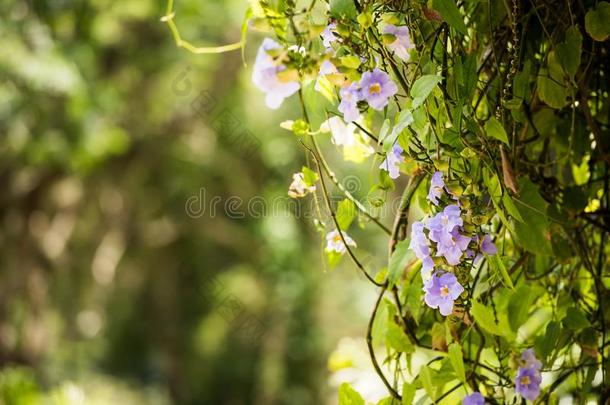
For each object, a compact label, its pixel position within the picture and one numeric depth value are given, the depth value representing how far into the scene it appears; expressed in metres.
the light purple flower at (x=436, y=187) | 2.85
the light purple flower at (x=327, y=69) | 2.87
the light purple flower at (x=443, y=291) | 2.83
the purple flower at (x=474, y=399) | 2.97
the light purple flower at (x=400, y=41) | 2.92
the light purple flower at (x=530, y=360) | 3.04
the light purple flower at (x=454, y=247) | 2.81
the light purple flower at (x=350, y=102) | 2.86
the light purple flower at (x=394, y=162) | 2.89
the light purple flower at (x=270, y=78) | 2.72
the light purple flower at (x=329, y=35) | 2.89
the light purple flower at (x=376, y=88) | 2.85
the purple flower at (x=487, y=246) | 2.88
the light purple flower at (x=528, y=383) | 3.02
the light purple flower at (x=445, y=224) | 2.81
